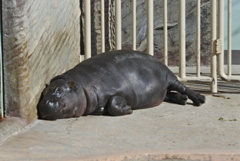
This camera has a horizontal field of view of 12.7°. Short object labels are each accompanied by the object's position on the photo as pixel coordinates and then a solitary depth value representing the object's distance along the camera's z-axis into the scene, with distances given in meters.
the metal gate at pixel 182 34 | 11.60
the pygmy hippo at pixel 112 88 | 9.25
